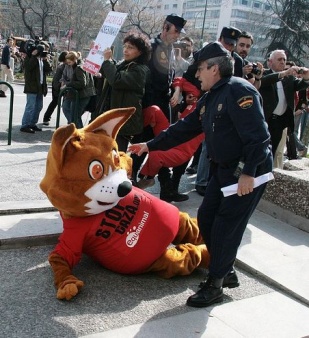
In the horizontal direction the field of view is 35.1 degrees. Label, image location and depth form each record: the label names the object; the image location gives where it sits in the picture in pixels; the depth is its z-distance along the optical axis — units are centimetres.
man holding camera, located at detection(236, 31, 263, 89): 573
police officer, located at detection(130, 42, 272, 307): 312
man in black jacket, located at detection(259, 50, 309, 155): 662
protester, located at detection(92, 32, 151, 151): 479
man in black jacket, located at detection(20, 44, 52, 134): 941
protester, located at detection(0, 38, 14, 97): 1527
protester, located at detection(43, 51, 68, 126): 974
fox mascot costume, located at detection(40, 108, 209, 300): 336
